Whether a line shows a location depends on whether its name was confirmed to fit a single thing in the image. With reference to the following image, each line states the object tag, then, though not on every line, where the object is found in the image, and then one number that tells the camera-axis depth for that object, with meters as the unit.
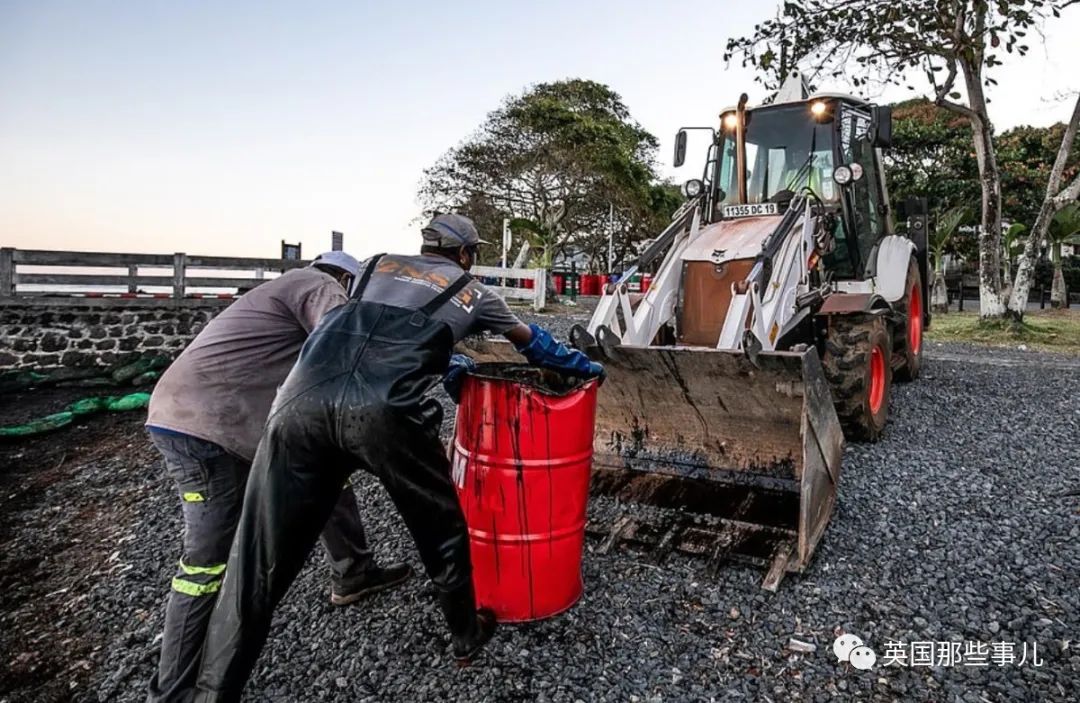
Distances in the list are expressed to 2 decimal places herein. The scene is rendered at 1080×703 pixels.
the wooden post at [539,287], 17.39
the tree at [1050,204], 12.53
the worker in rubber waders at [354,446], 2.37
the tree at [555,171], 26.08
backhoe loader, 3.68
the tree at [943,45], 11.88
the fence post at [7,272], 11.65
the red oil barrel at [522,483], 2.88
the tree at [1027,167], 21.62
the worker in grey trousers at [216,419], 2.58
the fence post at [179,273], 13.14
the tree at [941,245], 19.64
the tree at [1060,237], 19.36
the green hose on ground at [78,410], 8.39
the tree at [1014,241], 19.85
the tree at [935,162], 21.36
